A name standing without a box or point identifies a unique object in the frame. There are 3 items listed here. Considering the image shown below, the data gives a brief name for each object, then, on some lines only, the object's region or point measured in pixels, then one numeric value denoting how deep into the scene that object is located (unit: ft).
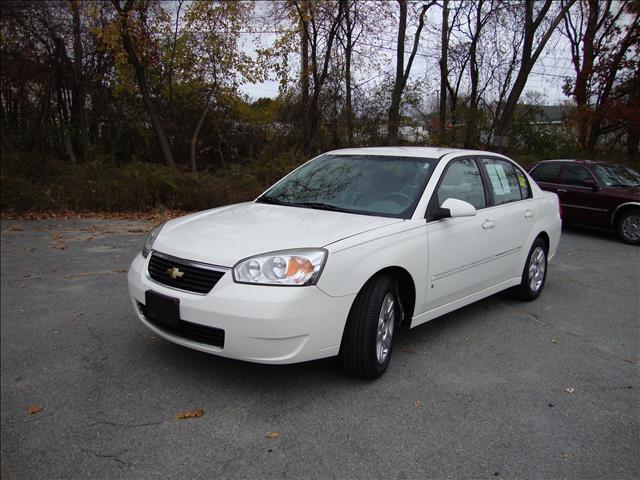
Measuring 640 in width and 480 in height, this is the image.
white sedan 10.07
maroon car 31.81
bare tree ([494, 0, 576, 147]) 52.95
